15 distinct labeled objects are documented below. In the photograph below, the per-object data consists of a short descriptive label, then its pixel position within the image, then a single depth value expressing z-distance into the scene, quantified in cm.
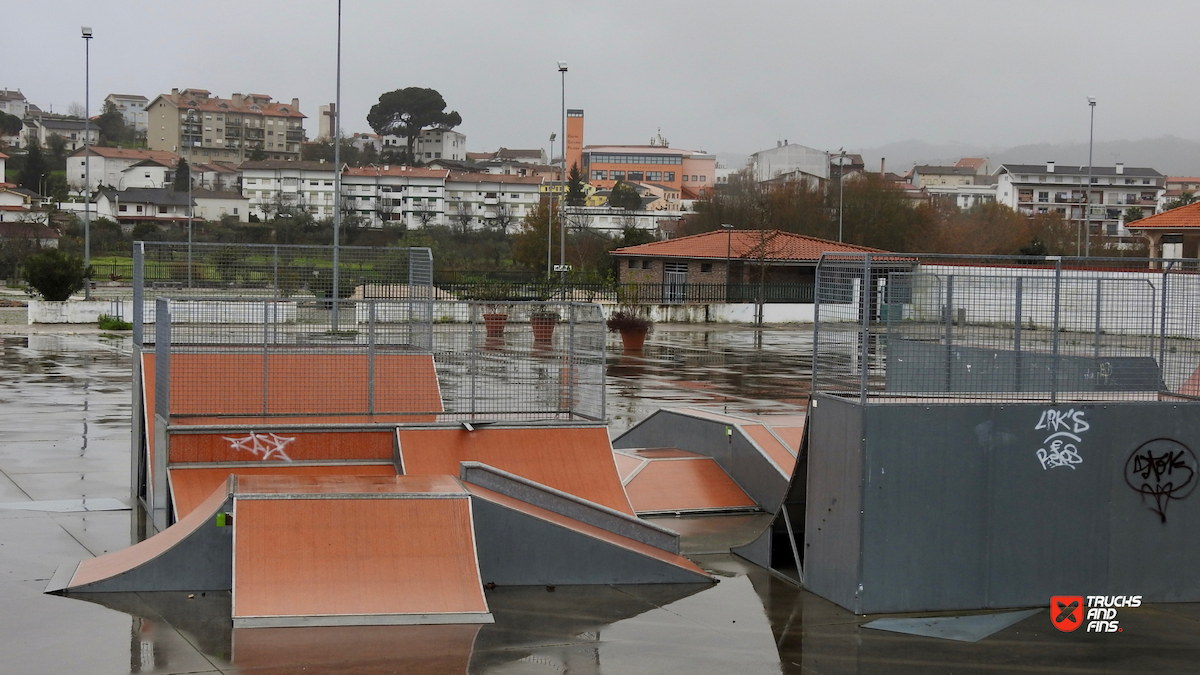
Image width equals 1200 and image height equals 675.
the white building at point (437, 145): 17625
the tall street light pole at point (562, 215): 4734
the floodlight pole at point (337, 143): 3378
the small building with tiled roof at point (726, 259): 5503
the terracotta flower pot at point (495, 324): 1321
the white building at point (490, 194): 12862
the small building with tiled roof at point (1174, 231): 4700
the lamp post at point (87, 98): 3994
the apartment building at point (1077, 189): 14625
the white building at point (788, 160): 14538
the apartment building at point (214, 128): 16675
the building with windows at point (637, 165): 17888
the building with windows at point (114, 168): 13588
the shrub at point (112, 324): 3653
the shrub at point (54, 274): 3794
